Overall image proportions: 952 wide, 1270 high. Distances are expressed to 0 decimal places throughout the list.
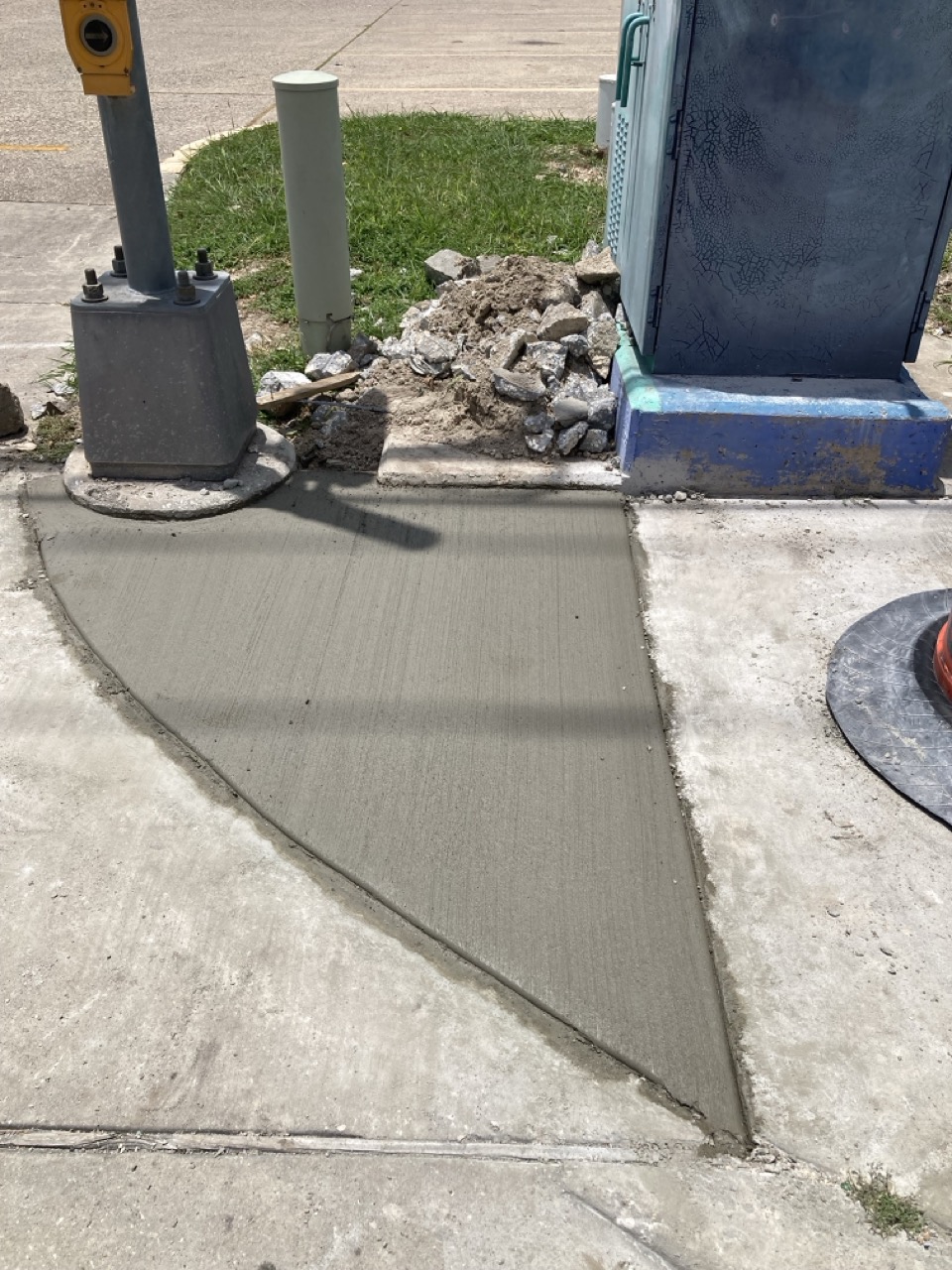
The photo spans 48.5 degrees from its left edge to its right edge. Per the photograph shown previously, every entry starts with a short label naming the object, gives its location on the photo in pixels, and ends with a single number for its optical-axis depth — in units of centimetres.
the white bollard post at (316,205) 446
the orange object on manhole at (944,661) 303
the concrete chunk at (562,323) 470
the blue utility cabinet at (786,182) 361
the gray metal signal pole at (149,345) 362
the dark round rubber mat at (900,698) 280
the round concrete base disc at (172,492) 391
